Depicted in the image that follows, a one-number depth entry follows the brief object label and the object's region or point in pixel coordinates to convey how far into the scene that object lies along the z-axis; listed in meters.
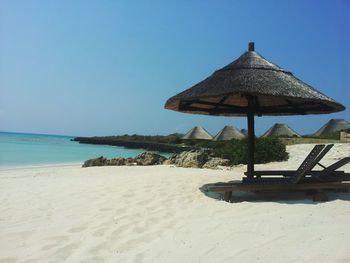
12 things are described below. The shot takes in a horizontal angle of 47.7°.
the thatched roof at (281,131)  32.09
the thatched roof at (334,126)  35.66
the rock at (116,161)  17.20
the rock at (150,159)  17.16
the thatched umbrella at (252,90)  6.73
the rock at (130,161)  17.14
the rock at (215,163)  13.85
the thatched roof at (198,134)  34.69
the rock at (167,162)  16.31
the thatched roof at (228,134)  31.78
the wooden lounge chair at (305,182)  6.67
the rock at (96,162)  17.22
